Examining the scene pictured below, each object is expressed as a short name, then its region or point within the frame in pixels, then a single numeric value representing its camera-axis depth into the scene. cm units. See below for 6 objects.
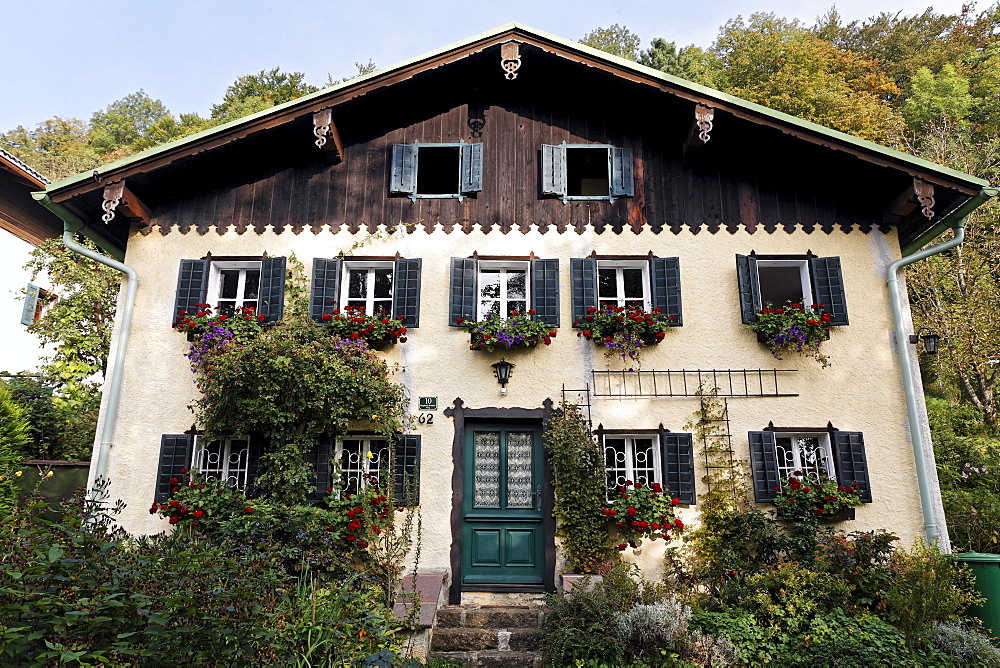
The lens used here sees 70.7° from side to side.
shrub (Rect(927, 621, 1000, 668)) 621
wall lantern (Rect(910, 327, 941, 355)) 834
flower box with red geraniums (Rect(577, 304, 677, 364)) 862
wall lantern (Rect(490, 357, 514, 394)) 859
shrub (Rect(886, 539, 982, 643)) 671
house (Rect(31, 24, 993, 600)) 845
